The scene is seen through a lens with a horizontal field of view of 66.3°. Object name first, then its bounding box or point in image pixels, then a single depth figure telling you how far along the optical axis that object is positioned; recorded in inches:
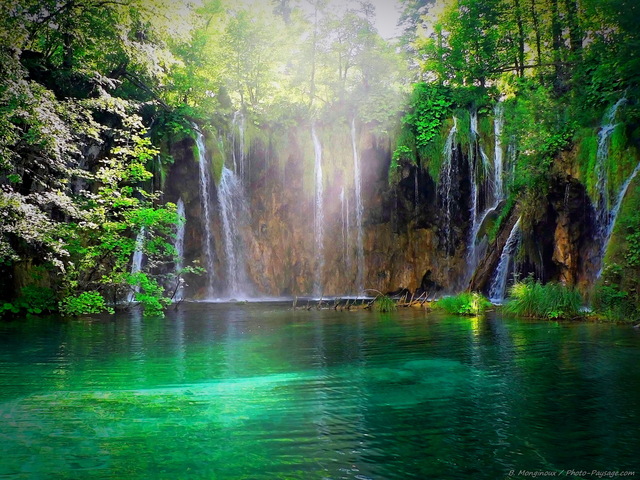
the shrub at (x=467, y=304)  569.3
